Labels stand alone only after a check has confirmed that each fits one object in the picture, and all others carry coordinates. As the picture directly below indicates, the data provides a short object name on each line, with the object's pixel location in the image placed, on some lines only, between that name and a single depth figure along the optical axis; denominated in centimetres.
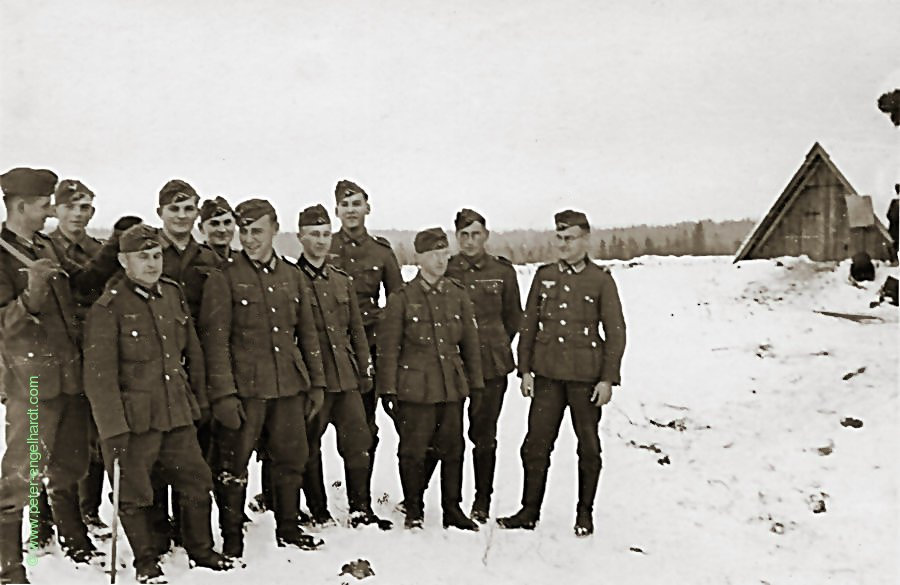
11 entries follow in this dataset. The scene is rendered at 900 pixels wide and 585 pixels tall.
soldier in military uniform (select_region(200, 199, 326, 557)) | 549
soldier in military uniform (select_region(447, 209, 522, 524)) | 703
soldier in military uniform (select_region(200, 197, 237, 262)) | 605
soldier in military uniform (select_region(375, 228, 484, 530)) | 639
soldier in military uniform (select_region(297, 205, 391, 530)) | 619
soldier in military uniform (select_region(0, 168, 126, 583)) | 479
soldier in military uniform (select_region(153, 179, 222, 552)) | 556
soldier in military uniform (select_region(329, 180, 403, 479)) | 709
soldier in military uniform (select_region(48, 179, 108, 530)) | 557
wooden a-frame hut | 1808
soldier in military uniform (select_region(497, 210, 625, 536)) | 653
